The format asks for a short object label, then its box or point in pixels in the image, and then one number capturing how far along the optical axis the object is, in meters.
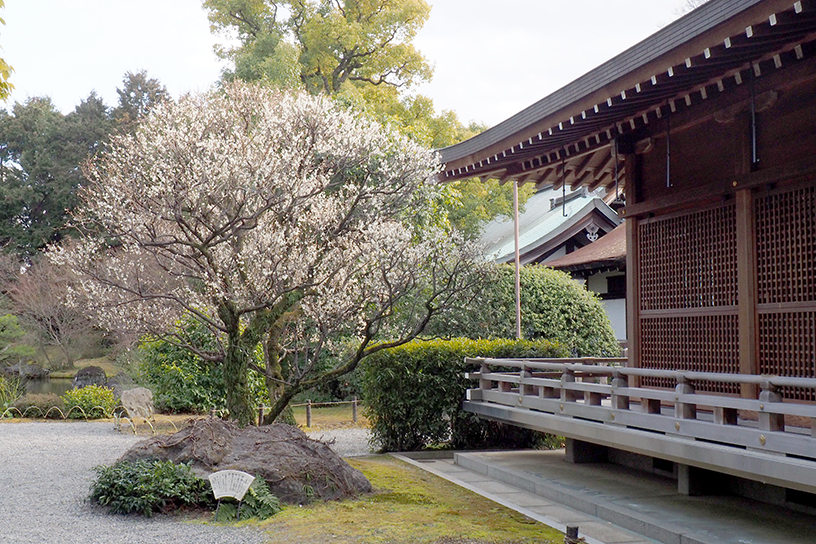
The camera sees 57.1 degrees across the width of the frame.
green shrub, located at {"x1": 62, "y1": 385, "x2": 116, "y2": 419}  18.70
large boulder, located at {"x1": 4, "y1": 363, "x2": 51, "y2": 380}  31.25
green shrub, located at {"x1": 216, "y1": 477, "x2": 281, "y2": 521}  7.91
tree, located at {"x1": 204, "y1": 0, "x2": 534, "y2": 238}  32.25
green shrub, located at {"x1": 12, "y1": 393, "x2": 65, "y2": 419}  18.66
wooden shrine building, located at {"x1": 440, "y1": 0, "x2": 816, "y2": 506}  6.08
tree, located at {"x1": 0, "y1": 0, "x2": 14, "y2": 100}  6.11
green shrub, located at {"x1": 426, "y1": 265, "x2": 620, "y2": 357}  18.19
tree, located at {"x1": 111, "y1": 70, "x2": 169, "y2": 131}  40.38
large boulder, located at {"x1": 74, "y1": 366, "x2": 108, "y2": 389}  24.70
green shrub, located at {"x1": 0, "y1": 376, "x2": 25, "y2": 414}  19.40
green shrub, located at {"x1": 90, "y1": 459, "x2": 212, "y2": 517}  8.00
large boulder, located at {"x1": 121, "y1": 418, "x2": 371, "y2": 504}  8.63
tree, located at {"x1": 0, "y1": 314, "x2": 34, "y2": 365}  24.89
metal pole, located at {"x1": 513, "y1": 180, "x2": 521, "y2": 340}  17.50
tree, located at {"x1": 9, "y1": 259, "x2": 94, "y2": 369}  30.55
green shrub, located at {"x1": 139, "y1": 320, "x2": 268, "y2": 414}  16.28
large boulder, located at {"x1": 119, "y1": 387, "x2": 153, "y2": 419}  15.16
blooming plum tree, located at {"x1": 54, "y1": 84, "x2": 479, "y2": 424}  10.30
